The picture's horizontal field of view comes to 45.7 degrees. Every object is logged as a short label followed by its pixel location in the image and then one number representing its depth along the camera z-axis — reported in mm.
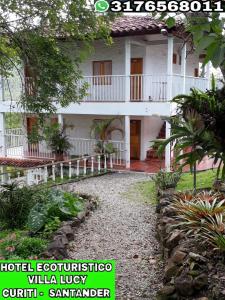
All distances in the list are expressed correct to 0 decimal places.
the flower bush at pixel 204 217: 3673
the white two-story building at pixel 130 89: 10618
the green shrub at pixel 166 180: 7370
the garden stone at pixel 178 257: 3446
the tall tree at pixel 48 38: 6606
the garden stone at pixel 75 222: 5415
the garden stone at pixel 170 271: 3361
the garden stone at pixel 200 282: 2963
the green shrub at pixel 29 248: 4208
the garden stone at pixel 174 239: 3985
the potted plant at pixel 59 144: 11868
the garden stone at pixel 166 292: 3042
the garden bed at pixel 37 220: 4249
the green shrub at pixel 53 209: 5005
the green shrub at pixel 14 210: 5546
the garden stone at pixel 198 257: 3306
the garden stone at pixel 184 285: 2955
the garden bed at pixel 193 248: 2970
